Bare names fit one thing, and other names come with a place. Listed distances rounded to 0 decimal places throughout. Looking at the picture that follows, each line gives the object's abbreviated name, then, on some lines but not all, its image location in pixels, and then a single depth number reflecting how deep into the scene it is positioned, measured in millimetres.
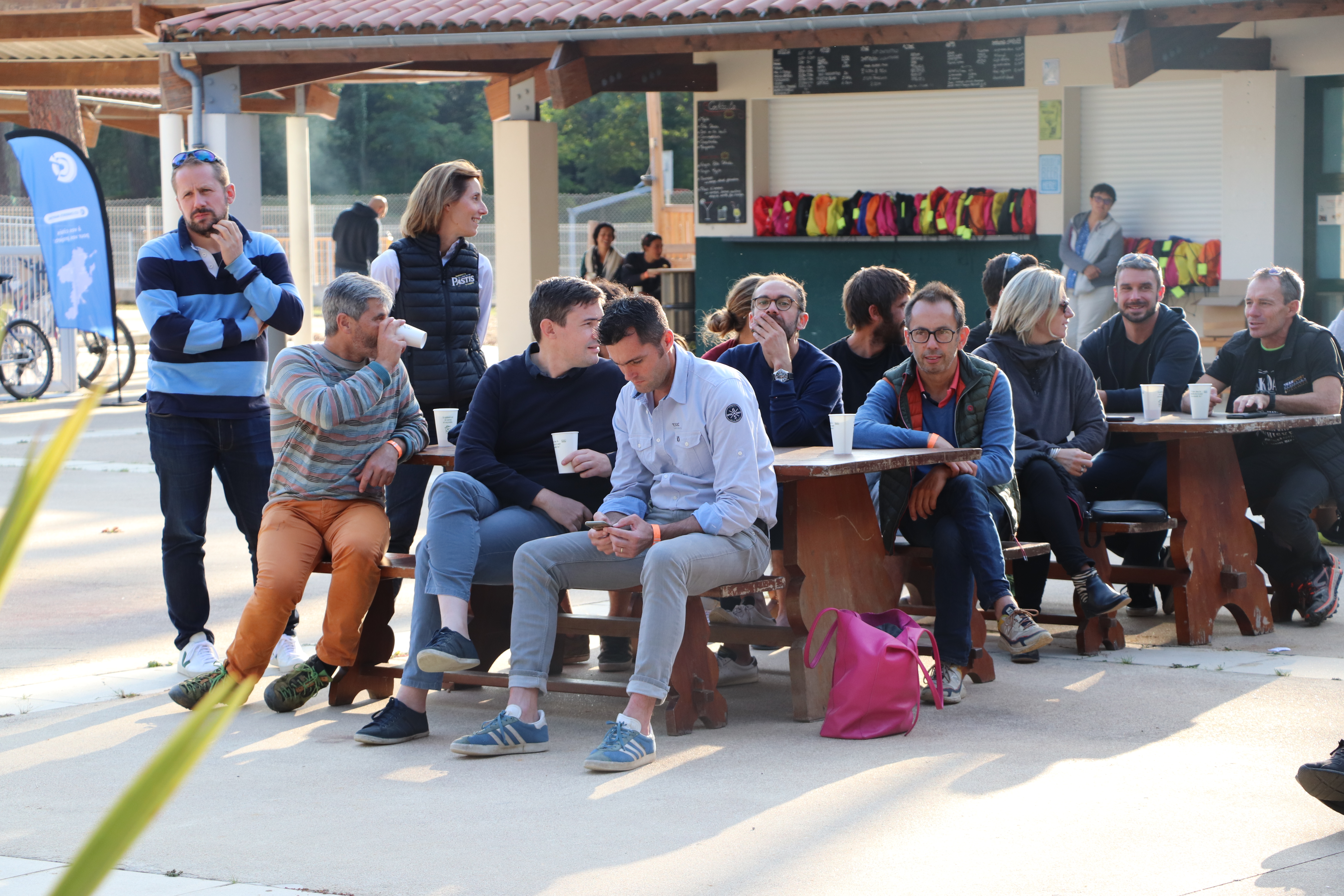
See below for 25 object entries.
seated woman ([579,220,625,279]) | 33080
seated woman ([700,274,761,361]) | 11681
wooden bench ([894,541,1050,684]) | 10317
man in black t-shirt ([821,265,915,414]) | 11529
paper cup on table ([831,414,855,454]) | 9778
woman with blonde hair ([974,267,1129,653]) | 11211
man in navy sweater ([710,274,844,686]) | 10635
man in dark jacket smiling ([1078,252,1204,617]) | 12538
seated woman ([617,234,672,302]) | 32898
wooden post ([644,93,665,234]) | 44147
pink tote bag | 9172
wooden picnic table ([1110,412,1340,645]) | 11439
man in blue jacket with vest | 10021
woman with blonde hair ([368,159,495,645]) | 11385
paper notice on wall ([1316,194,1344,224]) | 22422
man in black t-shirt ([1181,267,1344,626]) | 12045
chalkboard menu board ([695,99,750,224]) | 28835
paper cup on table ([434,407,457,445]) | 11128
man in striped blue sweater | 10445
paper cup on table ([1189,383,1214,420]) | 11454
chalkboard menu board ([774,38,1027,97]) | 24150
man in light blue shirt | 8816
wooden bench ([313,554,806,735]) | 9316
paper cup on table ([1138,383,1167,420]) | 11461
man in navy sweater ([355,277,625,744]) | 9377
